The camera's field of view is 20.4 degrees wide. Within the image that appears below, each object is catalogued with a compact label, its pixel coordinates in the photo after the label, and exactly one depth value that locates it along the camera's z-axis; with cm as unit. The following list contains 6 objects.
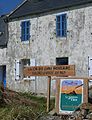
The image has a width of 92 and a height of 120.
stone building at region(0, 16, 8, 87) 1706
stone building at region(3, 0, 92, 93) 1355
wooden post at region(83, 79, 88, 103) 779
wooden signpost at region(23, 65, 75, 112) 880
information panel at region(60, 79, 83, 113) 791
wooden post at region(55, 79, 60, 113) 814
